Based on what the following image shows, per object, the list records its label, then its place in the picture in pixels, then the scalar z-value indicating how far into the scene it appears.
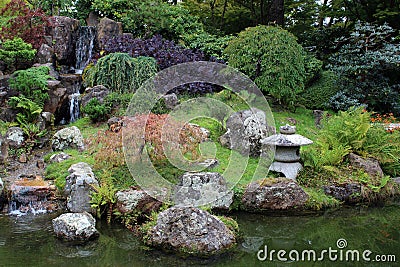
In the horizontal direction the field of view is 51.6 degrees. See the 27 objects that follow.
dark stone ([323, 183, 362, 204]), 7.32
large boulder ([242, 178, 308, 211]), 6.82
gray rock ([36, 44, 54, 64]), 11.57
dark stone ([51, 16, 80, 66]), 12.48
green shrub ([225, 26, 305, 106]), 10.20
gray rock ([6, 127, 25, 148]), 8.53
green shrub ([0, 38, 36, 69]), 10.31
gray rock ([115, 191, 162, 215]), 6.40
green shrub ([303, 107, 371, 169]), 7.77
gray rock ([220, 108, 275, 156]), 8.17
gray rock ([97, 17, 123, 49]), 13.22
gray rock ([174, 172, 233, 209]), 6.51
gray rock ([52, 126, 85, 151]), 8.48
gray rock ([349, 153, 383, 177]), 7.70
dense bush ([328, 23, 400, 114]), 11.34
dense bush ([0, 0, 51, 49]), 11.67
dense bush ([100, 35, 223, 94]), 11.20
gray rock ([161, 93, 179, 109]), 10.13
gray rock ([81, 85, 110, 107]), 10.27
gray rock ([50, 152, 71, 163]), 7.86
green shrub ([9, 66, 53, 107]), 9.52
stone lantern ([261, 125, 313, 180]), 7.51
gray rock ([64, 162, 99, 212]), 6.46
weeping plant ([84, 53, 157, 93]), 10.73
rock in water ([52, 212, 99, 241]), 5.64
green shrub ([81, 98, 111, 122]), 9.77
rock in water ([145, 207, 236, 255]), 5.32
